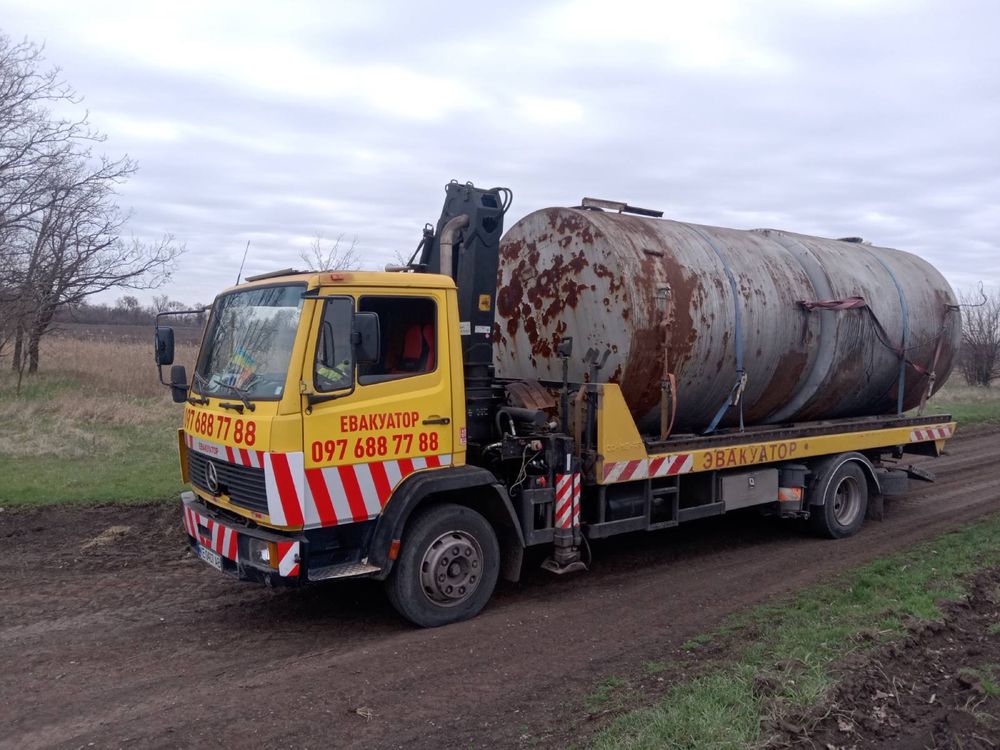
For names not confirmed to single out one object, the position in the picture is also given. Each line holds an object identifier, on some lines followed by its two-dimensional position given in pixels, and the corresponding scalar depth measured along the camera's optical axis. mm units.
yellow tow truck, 5523
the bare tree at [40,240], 16000
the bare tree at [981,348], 30047
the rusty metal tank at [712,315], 7246
